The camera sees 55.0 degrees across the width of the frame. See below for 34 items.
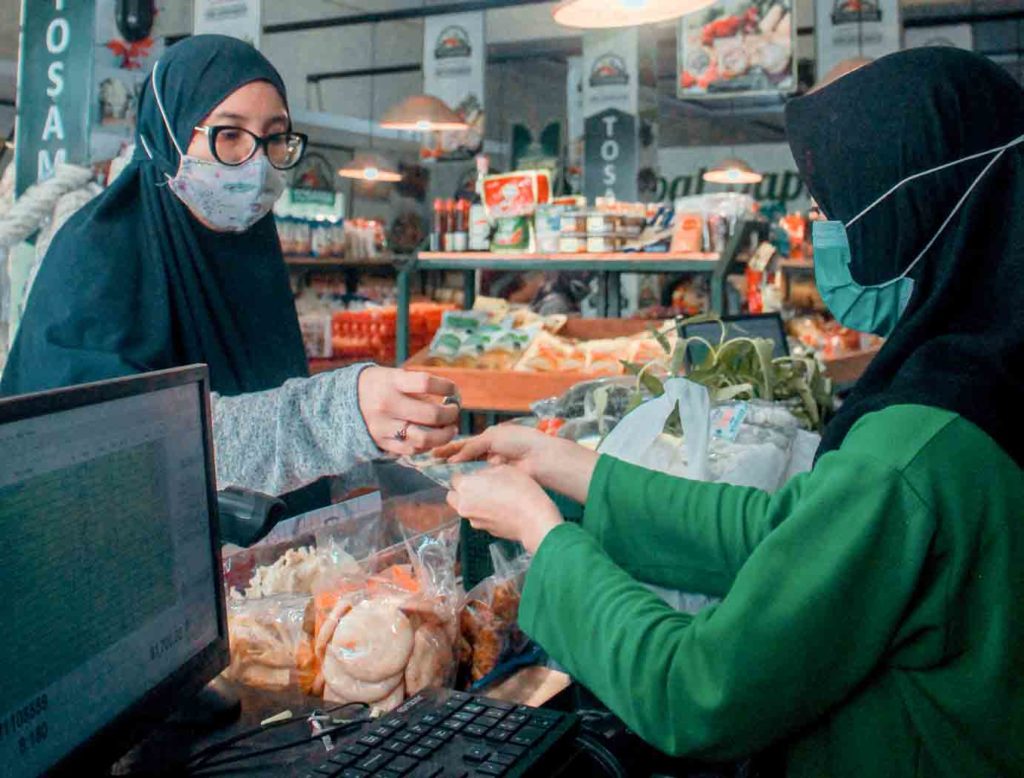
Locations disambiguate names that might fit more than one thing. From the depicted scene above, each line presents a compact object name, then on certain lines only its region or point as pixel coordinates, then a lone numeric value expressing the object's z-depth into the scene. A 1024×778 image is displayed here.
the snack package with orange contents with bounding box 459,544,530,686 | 1.37
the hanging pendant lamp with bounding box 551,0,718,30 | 4.51
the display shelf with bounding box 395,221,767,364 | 3.76
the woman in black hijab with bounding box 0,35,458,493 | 1.70
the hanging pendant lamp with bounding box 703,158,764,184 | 13.00
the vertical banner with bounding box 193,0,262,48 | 7.25
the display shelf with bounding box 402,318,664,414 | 3.94
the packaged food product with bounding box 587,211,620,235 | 4.03
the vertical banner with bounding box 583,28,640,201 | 10.14
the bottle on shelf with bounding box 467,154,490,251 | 4.35
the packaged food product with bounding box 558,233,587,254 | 4.07
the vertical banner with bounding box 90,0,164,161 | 5.98
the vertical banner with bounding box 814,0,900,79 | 8.42
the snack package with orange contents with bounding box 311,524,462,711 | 1.23
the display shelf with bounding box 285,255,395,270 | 9.23
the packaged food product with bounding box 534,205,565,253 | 4.14
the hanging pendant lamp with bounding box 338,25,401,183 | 12.41
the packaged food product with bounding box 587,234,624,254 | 4.05
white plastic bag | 1.94
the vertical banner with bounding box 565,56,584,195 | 11.95
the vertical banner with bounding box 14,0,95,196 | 4.16
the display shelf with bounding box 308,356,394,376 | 8.03
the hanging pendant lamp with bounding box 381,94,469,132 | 9.03
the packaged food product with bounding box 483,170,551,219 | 4.27
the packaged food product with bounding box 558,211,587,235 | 4.09
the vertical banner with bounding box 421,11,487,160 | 9.89
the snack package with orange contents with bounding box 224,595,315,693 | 1.33
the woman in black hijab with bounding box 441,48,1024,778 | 1.10
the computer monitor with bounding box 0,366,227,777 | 0.86
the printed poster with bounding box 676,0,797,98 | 8.07
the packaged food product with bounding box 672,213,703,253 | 3.99
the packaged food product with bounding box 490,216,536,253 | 4.26
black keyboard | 1.03
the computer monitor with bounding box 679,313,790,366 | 2.90
